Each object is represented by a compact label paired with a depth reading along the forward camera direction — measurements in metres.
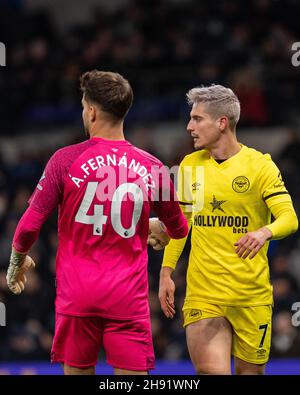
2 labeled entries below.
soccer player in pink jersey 10.06
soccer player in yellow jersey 11.98
